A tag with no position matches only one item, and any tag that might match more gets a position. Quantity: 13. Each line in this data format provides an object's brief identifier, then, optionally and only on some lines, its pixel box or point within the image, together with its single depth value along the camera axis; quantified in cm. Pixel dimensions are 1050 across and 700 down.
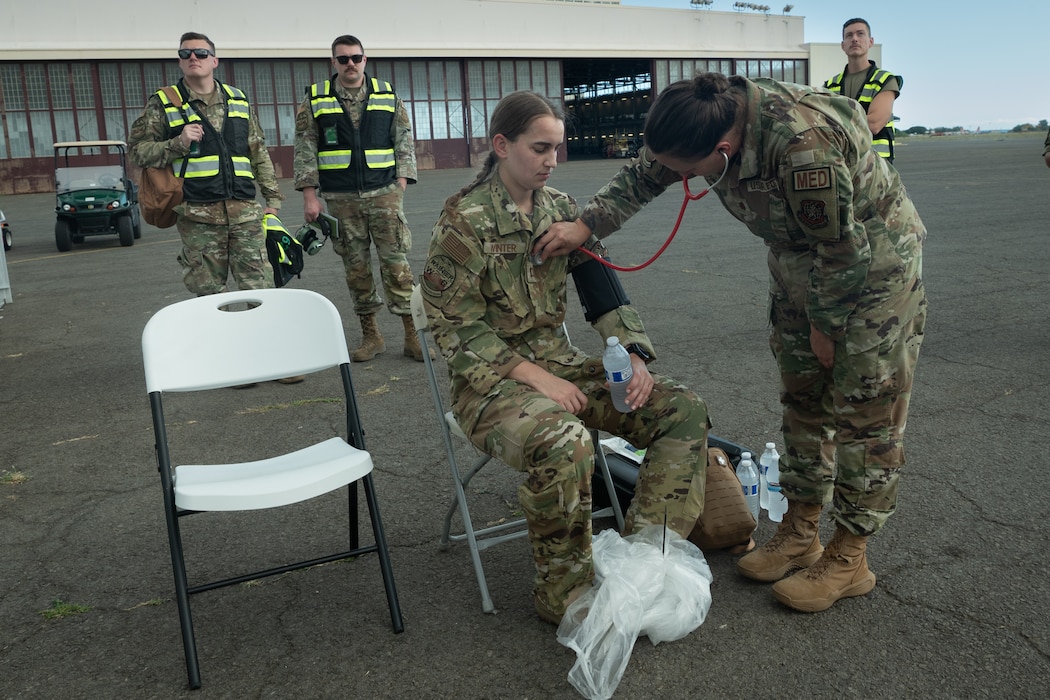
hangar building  2961
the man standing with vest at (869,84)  756
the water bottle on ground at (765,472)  378
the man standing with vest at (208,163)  588
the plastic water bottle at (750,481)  362
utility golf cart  1423
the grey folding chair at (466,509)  314
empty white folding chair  279
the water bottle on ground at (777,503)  371
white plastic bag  261
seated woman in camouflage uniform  283
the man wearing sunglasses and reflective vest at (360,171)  640
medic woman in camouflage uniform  266
